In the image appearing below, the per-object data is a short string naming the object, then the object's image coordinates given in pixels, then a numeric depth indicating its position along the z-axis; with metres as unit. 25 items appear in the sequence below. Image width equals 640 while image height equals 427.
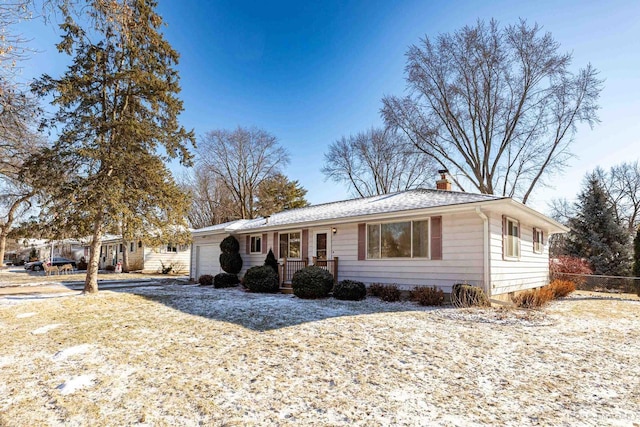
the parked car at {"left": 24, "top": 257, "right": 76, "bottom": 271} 28.41
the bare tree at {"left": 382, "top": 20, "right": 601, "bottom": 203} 18.48
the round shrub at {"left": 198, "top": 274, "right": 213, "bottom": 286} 16.19
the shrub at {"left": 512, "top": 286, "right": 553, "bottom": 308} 9.09
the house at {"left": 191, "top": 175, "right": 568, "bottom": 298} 9.26
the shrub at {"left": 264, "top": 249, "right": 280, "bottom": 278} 13.83
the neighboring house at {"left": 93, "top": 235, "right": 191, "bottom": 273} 26.41
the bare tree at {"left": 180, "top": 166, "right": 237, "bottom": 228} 32.62
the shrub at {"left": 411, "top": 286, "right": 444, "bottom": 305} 9.08
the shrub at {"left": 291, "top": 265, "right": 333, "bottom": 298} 10.49
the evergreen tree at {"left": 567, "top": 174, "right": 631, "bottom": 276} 18.84
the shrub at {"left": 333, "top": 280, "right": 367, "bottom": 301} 10.03
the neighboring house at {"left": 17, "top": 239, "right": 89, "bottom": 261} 40.44
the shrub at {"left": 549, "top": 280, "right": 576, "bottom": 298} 12.10
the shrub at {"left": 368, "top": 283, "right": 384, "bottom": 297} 10.39
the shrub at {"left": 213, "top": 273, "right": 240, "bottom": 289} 14.66
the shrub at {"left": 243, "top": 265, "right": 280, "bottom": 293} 12.48
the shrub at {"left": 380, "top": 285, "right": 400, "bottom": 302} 9.78
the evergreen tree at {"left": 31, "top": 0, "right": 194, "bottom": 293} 9.60
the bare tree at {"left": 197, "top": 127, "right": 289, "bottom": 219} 29.73
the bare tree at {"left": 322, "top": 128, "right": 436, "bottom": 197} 27.23
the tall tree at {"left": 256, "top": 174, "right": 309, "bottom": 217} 31.69
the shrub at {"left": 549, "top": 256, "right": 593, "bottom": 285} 15.53
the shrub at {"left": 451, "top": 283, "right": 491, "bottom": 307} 8.55
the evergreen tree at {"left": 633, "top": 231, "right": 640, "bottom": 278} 14.52
